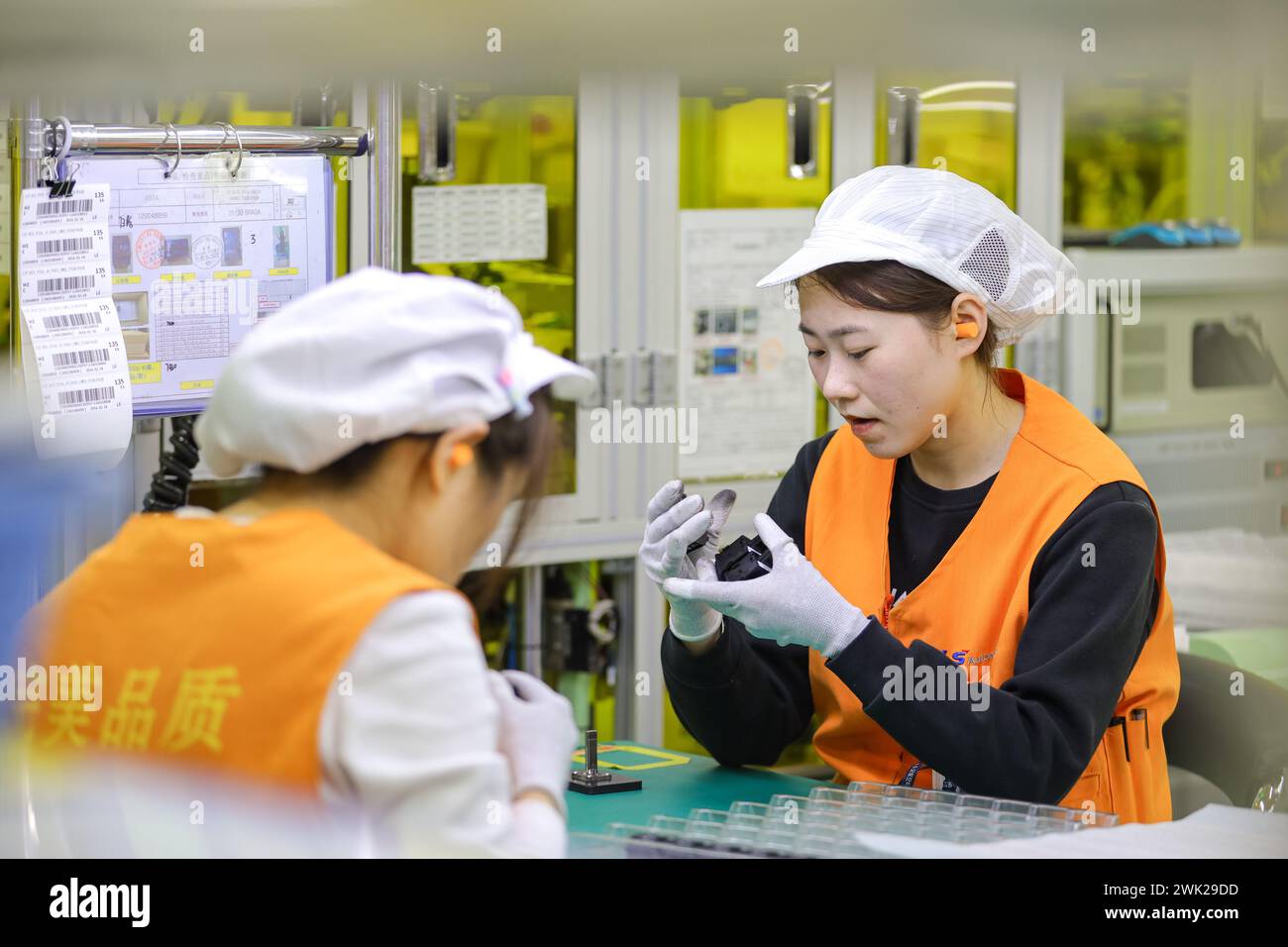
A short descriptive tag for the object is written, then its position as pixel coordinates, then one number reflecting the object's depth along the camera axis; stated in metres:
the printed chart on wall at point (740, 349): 3.22
